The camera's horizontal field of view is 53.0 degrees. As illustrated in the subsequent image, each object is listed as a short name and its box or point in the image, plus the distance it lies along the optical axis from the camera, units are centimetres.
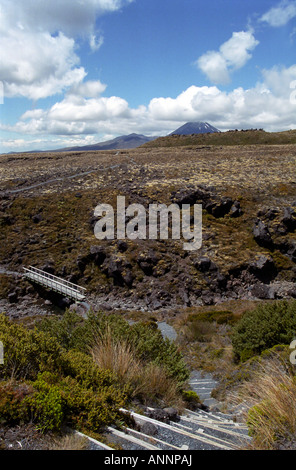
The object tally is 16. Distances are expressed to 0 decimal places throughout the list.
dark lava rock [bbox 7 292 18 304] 2342
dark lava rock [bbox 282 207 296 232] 2709
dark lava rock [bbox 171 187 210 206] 3097
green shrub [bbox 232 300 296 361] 955
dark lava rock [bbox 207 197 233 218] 2995
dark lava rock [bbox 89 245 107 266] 2612
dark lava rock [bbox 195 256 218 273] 2417
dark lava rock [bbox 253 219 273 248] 2573
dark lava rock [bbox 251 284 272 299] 2156
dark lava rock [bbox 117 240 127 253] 2642
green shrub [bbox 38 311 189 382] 710
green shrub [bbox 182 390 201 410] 653
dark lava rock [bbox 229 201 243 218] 2931
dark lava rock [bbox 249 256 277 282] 2353
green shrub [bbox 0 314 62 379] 476
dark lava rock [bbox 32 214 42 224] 3121
